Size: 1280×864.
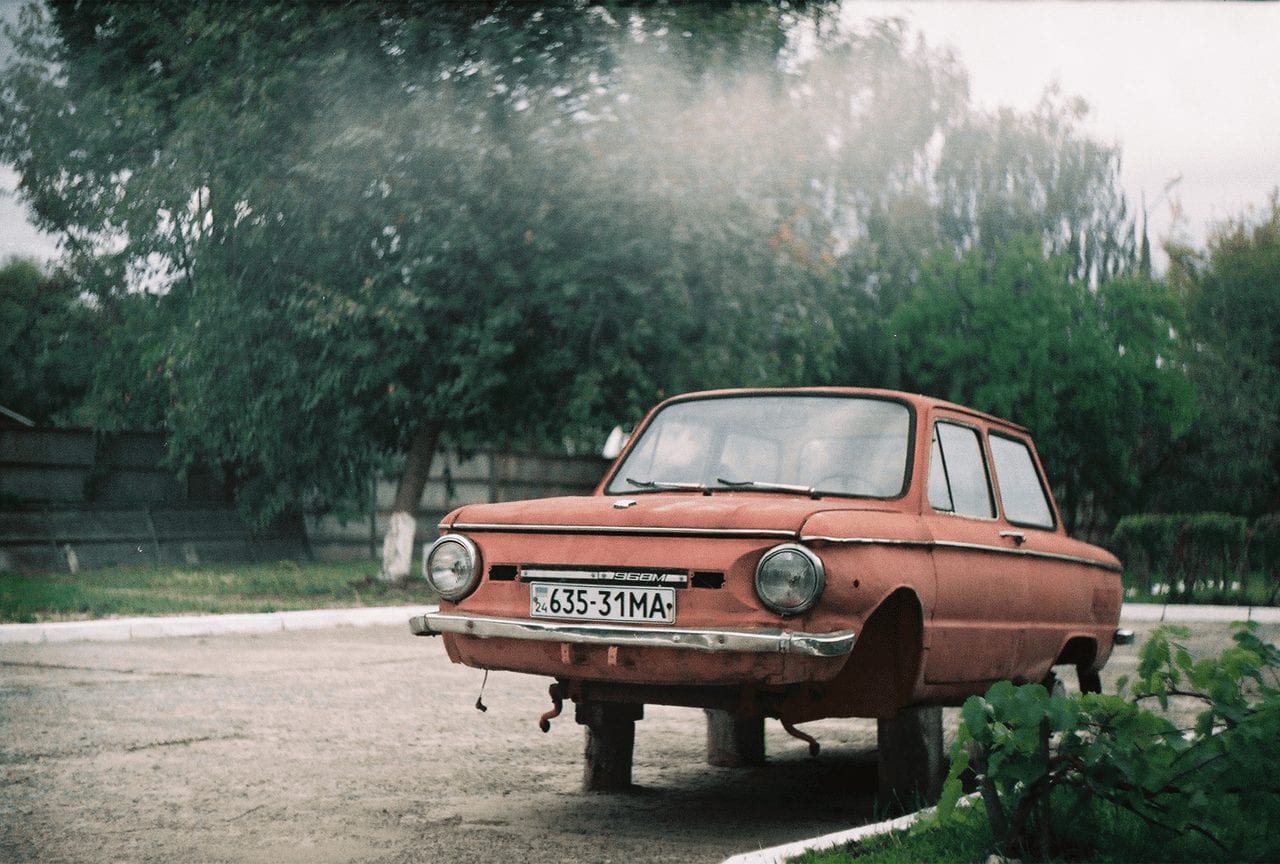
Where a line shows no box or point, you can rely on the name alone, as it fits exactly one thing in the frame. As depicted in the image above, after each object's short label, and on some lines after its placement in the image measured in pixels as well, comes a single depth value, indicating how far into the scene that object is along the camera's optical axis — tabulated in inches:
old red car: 197.5
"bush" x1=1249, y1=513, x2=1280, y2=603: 826.2
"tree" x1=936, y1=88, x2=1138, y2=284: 1531.7
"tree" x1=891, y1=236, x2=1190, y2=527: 1338.6
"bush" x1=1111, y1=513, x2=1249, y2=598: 838.5
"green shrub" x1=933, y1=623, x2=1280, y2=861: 163.8
